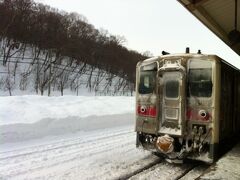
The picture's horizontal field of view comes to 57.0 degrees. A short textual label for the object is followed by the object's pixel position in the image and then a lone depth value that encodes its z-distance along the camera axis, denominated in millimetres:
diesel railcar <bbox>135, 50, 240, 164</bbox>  4881
